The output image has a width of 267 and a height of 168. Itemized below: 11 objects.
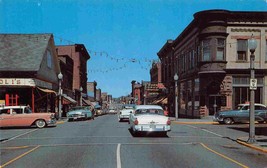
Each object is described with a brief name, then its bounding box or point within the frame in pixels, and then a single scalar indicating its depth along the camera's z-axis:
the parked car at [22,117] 25.30
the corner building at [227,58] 37.75
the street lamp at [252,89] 16.39
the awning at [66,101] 47.66
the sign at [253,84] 16.91
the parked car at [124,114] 34.41
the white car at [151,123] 18.25
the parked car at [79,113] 36.81
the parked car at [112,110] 89.50
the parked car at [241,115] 30.27
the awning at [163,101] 62.74
